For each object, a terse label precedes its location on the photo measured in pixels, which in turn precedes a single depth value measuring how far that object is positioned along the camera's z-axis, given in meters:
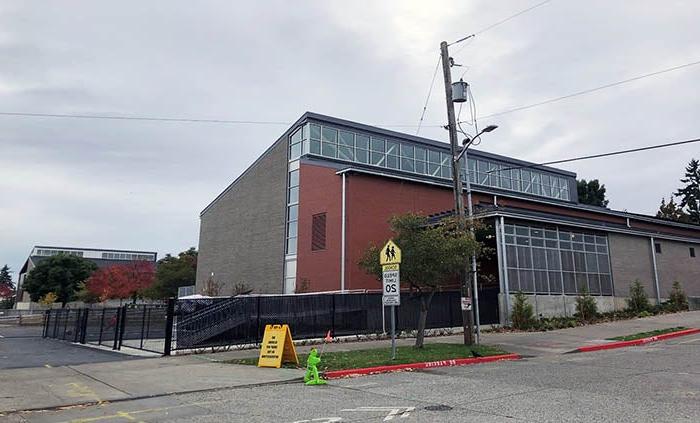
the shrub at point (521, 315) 23.22
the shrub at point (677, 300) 28.83
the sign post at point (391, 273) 13.62
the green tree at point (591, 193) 68.06
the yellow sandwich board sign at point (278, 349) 13.55
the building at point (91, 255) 106.69
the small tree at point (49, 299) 64.81
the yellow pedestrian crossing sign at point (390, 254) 13.91
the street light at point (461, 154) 17.16
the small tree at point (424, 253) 15.68
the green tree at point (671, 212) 66.06
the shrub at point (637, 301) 27.50
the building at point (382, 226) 26.28
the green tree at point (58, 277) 69.94
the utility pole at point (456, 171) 16.86
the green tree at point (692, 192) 71.50
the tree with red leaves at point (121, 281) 65.69
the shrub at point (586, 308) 25.28
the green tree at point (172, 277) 61.88
